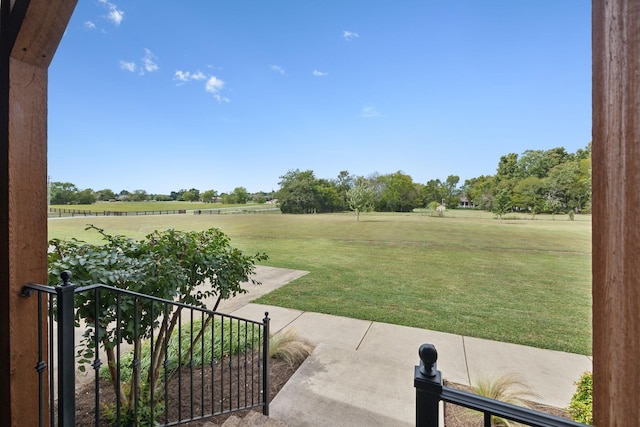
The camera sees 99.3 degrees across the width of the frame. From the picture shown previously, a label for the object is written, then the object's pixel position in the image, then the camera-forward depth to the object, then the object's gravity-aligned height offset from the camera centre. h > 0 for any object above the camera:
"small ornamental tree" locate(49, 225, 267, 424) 1.39 -0.37
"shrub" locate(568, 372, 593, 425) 1.43 -1.08
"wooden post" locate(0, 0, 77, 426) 1.04 +0.11
